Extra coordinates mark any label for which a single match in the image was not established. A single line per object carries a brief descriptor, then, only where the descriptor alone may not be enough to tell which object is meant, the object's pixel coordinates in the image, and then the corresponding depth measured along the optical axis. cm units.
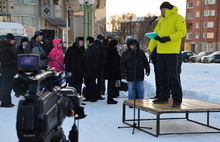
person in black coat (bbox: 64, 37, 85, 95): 975
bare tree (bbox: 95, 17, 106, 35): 5015
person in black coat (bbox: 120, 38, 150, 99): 888
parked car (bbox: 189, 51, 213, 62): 4306
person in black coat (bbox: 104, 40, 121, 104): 964
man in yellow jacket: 621
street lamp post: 1954
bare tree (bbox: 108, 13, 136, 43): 4657
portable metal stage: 598
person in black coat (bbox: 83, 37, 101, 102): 995
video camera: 310
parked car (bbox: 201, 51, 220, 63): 3896
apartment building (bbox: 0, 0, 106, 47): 3048
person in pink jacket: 1141
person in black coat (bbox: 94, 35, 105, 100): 1040
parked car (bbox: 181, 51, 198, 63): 4547
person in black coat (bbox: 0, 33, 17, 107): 894
